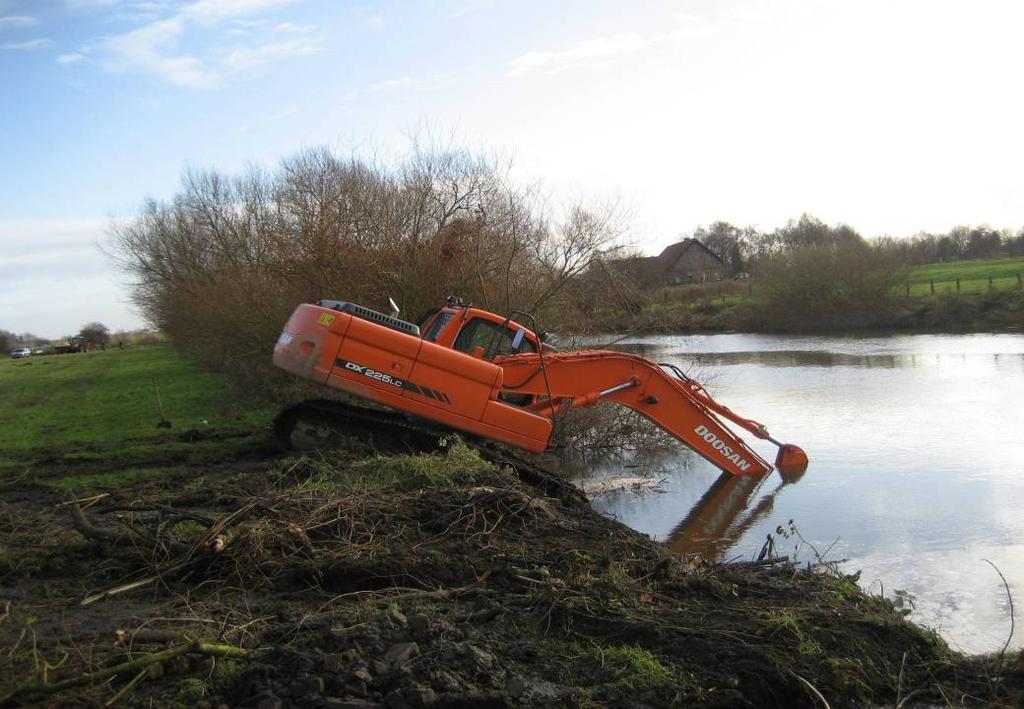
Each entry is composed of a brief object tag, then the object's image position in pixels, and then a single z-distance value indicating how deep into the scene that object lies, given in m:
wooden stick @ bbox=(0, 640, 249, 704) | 4.25
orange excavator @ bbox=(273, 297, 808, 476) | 9.87
